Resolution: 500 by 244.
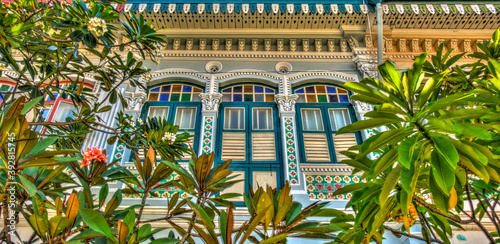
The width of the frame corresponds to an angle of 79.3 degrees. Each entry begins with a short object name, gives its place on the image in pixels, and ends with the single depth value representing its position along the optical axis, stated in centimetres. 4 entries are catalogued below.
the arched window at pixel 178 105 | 471
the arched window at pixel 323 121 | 436
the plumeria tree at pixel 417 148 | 130
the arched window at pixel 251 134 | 418
